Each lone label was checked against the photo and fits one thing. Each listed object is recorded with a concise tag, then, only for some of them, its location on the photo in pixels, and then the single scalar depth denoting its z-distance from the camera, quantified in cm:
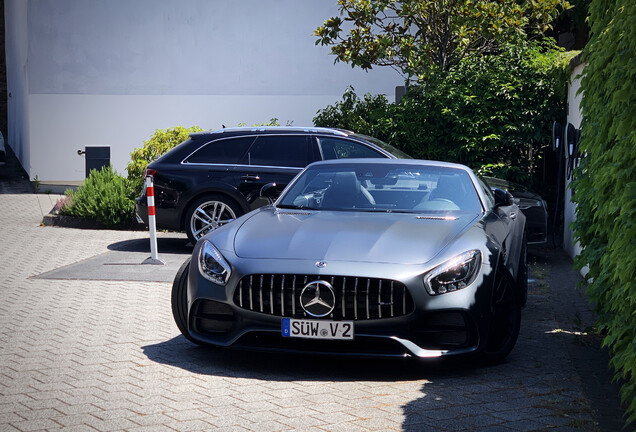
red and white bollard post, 1156
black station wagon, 1260
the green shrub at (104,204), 1535
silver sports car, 614
